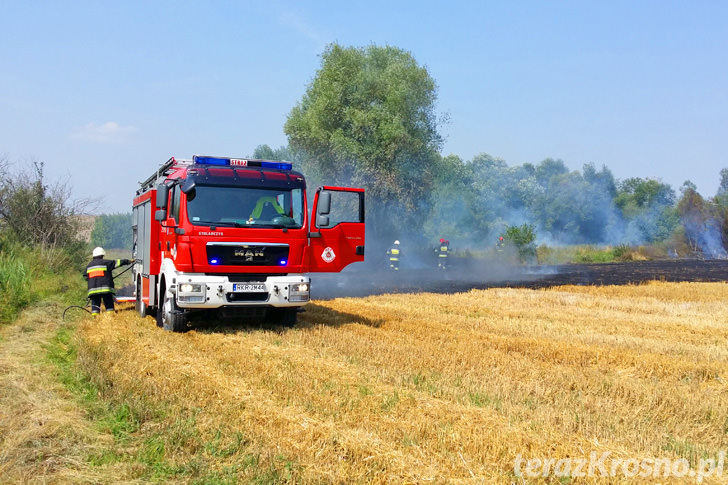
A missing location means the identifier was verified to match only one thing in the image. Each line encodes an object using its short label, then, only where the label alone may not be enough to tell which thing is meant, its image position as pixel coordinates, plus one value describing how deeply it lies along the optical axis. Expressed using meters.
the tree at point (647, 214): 63.75
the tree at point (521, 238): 37.72
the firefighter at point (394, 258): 31.77
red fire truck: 10.81
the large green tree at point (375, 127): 36.88
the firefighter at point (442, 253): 33.53
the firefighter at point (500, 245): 37.46
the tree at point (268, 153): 82.24
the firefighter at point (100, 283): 13.84
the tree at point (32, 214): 23.03
